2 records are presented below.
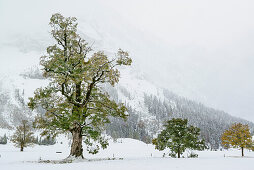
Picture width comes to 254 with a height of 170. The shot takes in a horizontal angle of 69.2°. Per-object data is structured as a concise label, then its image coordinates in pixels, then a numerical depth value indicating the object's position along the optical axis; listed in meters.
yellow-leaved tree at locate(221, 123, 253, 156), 42.25
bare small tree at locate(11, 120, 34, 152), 53.34
